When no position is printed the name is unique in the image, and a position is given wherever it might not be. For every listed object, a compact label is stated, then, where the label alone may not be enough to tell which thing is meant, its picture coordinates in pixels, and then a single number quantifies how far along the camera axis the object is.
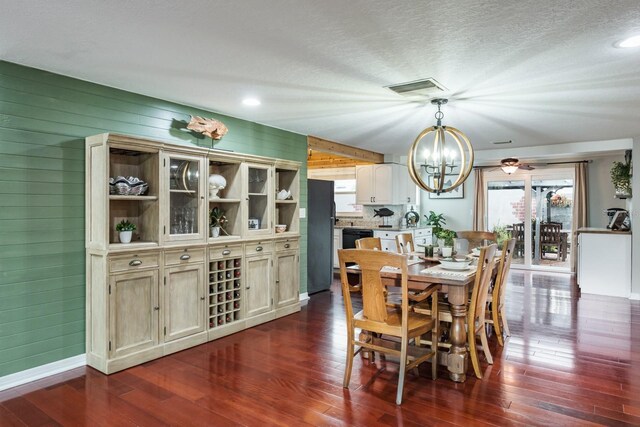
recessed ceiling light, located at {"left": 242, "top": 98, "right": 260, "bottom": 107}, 4.00
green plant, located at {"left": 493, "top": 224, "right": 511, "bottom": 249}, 8.70
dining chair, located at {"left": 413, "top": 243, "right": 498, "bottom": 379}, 3.18
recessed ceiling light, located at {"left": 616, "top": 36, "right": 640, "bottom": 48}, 2.53
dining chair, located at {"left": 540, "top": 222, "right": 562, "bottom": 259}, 8.25
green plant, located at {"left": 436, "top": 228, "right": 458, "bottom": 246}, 4.11
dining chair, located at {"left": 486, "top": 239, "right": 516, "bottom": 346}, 3.78
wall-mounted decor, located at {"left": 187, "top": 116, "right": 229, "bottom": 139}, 4.17
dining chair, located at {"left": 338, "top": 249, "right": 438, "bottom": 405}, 2.81
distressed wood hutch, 3.30
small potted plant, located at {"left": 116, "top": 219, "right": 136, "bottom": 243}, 3.45
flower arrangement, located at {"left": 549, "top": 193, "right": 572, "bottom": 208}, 8.12
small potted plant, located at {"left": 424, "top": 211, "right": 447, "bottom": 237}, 8.88
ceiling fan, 7.02
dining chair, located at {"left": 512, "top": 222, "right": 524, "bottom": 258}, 8.60
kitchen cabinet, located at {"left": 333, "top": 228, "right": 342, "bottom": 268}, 7.73
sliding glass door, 8.18
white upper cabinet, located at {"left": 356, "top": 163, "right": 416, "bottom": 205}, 7.88
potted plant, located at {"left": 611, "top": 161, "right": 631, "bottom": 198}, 6.36
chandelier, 3.71
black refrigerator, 6.11
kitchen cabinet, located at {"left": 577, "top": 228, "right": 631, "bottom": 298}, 6.16
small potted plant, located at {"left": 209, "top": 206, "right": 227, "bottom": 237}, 4.24
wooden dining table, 3.12
